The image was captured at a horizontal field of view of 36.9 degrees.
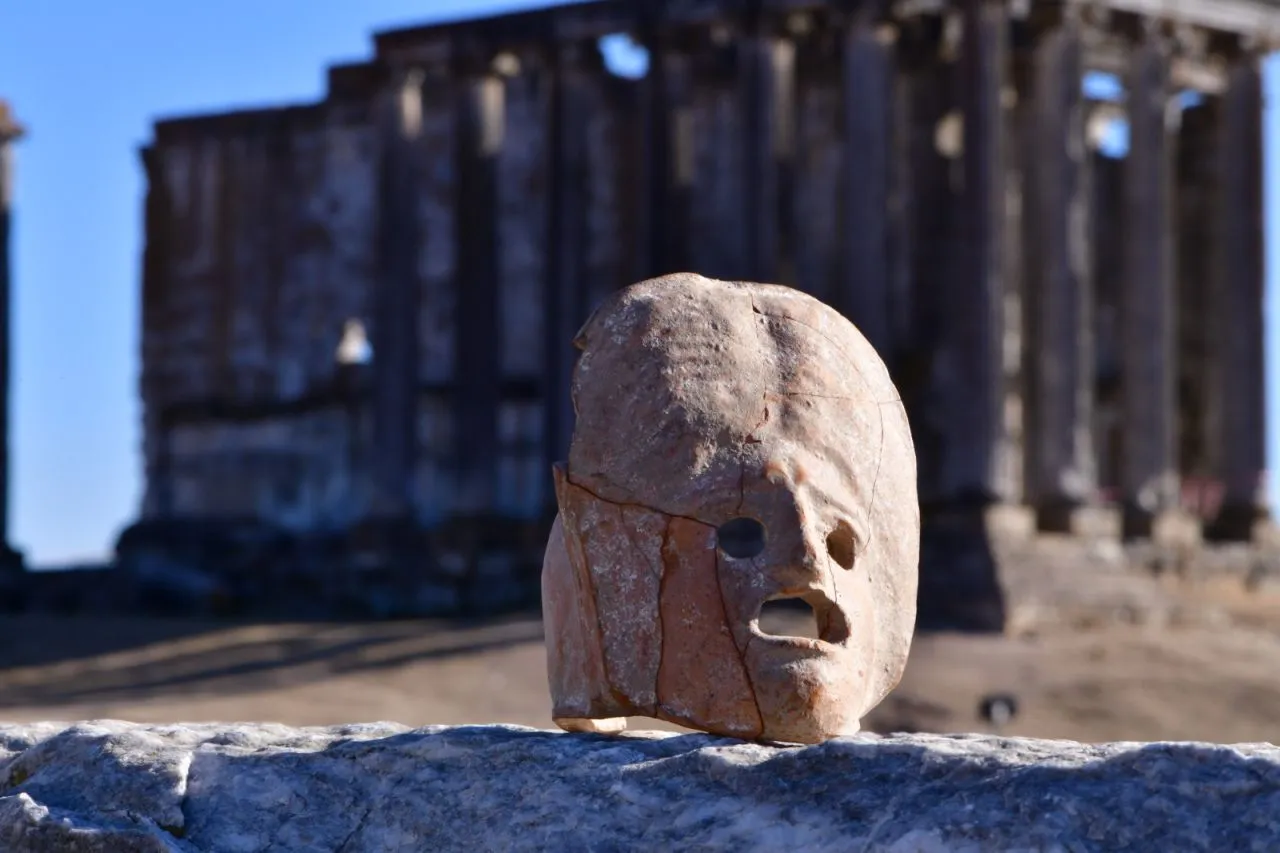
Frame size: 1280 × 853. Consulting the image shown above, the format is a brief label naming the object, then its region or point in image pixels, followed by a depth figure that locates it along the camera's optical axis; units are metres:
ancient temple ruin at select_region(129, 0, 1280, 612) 20.97
